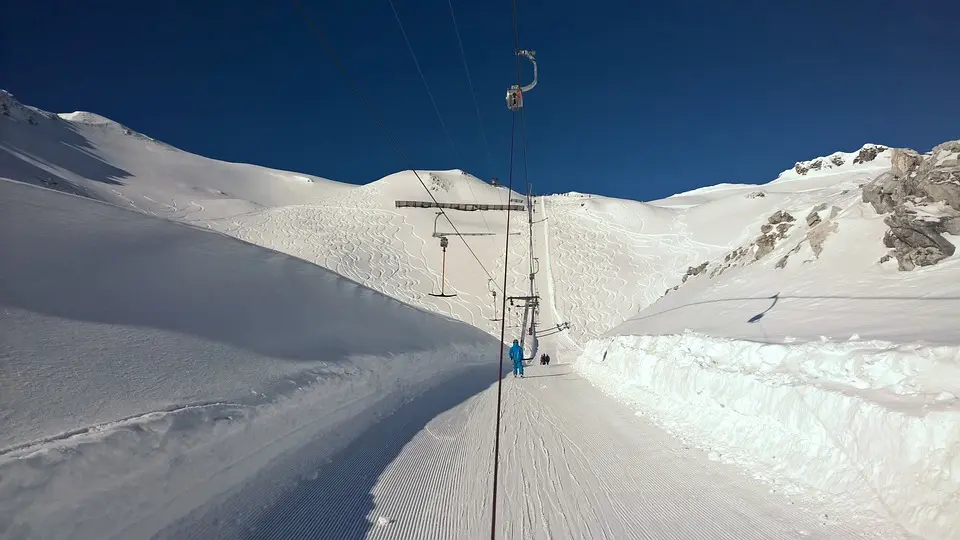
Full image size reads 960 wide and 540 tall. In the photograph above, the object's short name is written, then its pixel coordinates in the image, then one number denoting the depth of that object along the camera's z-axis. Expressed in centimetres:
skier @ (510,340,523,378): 1758
